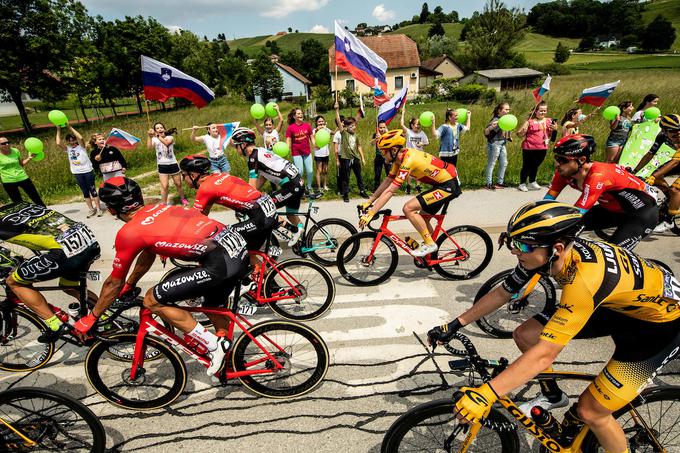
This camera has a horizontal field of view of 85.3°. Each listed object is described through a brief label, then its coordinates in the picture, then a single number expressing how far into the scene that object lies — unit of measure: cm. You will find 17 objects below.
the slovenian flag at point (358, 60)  891
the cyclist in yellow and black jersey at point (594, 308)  204
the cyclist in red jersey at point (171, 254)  303
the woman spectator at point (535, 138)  884
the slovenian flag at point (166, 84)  808
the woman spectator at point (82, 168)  844
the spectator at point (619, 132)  955
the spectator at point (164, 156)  876
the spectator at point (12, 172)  785
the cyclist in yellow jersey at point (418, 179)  514
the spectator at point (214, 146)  906
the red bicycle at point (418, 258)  542
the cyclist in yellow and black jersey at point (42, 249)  365
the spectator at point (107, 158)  855
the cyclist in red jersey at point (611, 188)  385
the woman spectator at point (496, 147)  907
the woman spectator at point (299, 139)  898
